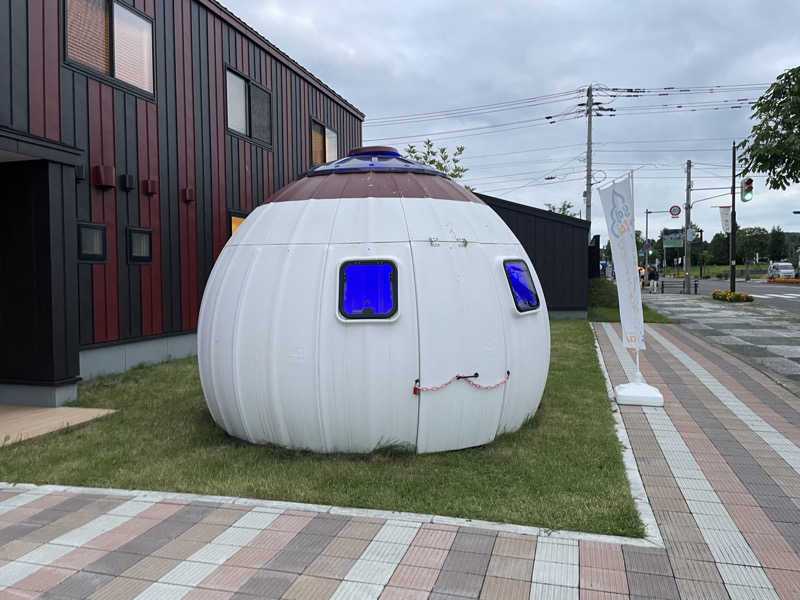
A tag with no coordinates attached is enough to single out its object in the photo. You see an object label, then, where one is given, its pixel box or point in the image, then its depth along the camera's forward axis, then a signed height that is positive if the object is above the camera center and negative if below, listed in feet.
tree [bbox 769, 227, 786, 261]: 357.20 +16.91
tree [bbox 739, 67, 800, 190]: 43.11 +10.35
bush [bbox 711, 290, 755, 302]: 96.48 -3.83
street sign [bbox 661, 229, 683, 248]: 180.65 +10.26
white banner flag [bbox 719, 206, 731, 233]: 123.75 +11.92
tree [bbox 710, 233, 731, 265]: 355.97 +14.22
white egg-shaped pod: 18.52 -1.75
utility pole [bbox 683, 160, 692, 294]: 127.13 +8.17
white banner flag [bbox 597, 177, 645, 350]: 28.76 +0.95
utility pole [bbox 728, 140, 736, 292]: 106.69 +7.47
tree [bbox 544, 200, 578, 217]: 176.14 +19.48
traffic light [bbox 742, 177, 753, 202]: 86.29 +12.57
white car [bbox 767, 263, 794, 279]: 189.57 +0.73
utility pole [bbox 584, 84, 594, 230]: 116.88 +24.56
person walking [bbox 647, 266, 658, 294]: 131.50 -1.27
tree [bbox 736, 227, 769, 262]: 351.46 +17.81
